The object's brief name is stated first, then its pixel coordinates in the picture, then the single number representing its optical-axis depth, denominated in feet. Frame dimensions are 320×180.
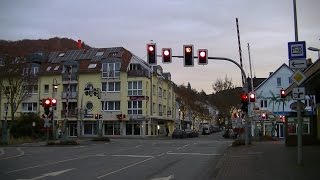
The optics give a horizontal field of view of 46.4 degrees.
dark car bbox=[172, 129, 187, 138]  181.33
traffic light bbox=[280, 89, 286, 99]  89.42
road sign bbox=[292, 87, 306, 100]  45.65
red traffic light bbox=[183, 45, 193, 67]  70.47
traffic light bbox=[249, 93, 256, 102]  92.17
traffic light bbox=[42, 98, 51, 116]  95.92
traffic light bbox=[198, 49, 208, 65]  70.85
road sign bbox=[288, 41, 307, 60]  44.07
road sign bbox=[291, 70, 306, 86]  44.51
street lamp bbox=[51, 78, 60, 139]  143.04
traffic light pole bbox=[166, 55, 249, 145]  84.98
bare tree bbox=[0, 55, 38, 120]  129.81
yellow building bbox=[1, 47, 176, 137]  189.12
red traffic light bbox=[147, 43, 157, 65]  70.62
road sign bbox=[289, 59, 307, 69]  44.52
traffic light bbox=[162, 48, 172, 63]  71.94
